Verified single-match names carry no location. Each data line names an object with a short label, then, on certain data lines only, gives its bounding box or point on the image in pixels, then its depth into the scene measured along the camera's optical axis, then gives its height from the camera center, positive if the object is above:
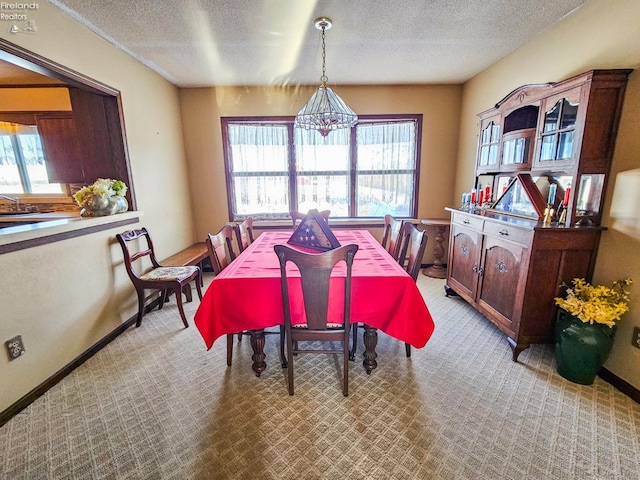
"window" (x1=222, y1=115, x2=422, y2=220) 4.00 +0.21
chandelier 2.17 +0.54
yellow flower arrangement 1.68 -0.76
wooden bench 3.17 -0.88
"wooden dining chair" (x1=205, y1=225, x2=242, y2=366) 1.87 -0.49
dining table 1.69 -0.73
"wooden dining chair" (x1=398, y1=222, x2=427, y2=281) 1.89 -0.47
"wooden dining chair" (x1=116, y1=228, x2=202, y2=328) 2.57 -0.85
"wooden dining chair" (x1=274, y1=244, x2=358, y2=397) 1.48 -0.67
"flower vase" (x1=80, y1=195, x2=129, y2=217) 2.33 -0.17
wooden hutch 1.83 -0.19
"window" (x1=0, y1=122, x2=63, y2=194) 3.88 +0.32
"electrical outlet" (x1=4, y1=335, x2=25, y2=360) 1.62 -0.93
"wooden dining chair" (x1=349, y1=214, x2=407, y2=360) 2.14 -0.53
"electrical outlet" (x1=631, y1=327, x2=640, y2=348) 1.70 -0.95
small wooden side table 3.84 -1.01
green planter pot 1.75 -1.06
